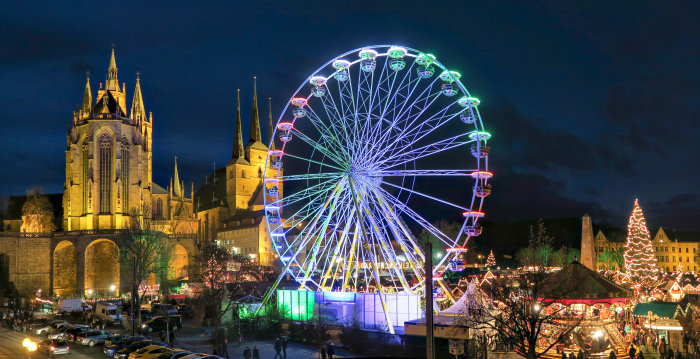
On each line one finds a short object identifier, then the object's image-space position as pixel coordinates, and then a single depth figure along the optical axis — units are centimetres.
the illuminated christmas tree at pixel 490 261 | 9616
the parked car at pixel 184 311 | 5375
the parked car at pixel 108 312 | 4978
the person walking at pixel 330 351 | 2870
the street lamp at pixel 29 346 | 3200
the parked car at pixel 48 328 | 4312
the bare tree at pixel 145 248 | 6850
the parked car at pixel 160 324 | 4328
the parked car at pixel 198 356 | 2498
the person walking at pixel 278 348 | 3086
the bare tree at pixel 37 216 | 8938
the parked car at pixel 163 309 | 5202
